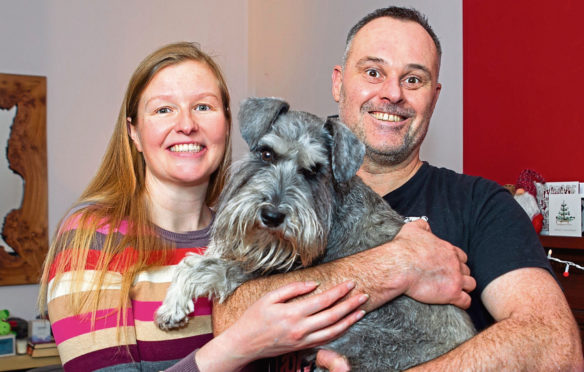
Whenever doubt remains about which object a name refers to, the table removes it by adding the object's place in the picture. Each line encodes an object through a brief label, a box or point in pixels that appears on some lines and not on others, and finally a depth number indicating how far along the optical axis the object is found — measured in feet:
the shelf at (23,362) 16.39
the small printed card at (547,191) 10.82
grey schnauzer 6.41
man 6.27
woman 6.19
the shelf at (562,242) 10.04
